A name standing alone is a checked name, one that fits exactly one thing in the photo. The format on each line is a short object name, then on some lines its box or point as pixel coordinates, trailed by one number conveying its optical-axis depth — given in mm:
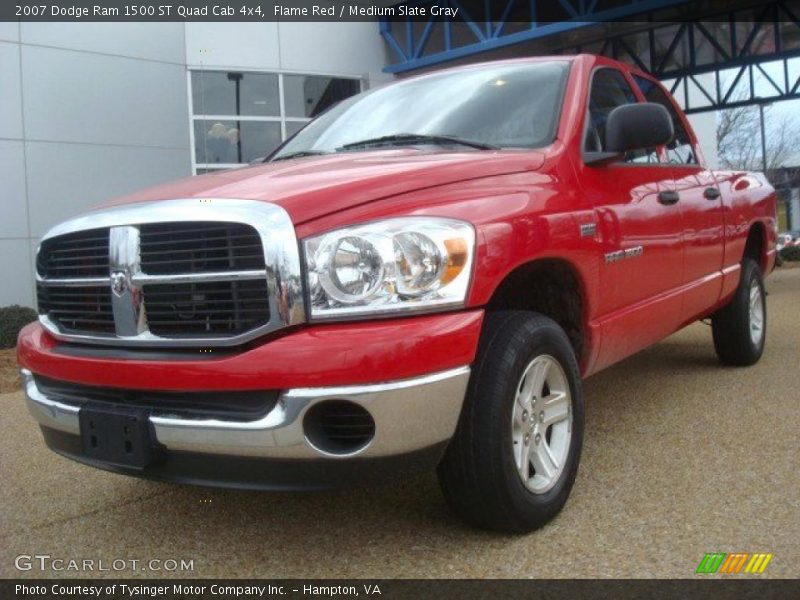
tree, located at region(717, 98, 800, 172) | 33312
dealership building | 10438
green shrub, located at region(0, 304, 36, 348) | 8945
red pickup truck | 2309
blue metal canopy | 11336
